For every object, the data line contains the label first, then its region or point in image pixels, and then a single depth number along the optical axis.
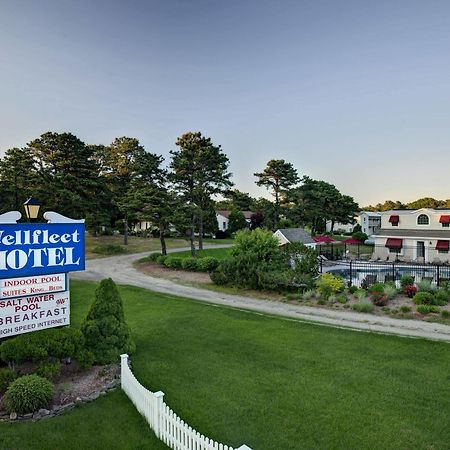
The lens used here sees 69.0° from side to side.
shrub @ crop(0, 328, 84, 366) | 7.11
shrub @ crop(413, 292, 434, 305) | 14.43
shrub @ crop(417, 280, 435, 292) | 15.73
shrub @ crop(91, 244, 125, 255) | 35.94
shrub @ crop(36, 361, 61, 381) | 6.98
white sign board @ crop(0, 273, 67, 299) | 7.44
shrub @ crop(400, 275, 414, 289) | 16.87
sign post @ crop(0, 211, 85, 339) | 7.41
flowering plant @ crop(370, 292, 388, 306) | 14.66
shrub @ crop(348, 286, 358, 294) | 16.59
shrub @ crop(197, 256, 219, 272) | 23.83
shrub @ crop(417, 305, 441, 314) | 13.48
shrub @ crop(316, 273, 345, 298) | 16.31
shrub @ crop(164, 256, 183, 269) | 26.08
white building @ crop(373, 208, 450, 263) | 28.69
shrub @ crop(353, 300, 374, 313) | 14.12
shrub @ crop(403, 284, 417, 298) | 15.69
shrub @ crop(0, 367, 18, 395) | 6.73
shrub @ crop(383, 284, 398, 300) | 15.41
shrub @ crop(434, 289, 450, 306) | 14.33
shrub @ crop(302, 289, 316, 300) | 16.37
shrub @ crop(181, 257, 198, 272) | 24.91
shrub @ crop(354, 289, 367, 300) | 15.41
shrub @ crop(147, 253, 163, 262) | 29.73
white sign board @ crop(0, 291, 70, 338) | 7.50
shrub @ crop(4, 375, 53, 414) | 6.07
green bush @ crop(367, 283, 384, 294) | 15.97
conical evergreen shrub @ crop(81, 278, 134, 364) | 8.33
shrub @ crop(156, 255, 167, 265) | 28.06
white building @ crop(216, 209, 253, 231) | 63.25
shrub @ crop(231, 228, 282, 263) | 18.69
